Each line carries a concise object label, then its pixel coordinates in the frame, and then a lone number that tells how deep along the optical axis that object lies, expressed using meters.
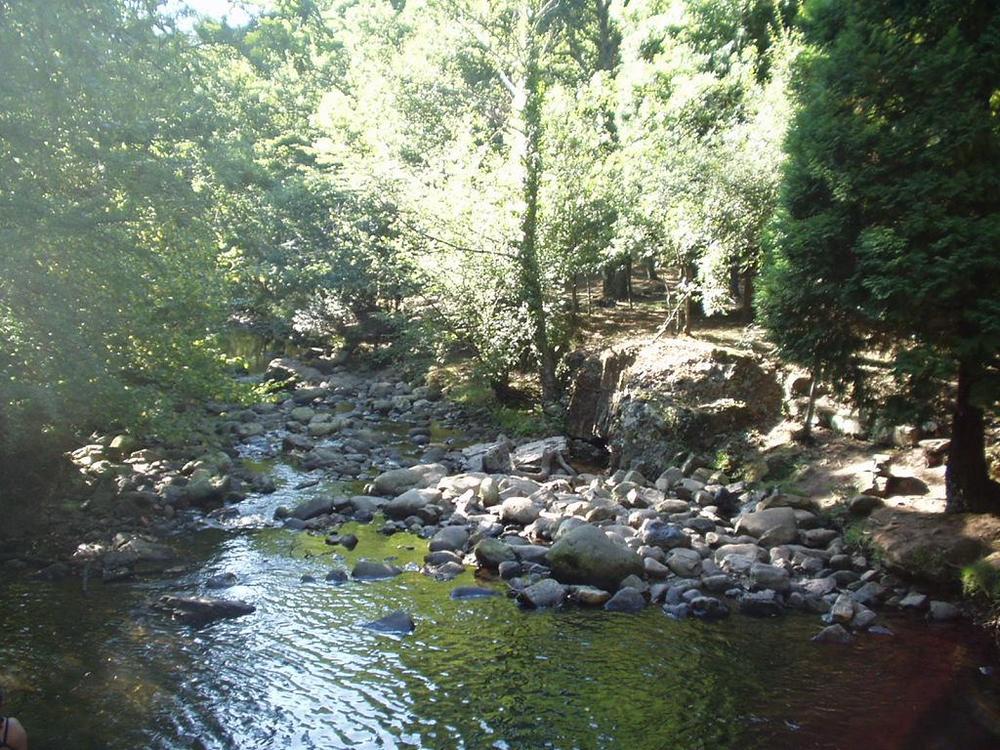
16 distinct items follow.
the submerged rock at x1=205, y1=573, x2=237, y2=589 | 9.98
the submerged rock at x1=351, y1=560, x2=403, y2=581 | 10.47
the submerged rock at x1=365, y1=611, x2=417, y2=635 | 8.77
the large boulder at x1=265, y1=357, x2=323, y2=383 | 27.00
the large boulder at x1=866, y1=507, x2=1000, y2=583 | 9.38
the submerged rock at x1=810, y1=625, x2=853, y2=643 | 8.48
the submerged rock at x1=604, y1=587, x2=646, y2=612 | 9.41
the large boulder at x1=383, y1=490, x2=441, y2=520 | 13.26
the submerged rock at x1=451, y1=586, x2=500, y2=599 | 9.80
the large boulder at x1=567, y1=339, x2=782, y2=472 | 15.10
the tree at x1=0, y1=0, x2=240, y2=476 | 8.99
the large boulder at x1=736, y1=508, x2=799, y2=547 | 11.29
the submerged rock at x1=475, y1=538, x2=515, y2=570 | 10.80
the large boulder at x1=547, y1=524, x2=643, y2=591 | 10.01
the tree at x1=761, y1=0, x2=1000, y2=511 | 8.74
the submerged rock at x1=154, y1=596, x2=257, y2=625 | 8.91
